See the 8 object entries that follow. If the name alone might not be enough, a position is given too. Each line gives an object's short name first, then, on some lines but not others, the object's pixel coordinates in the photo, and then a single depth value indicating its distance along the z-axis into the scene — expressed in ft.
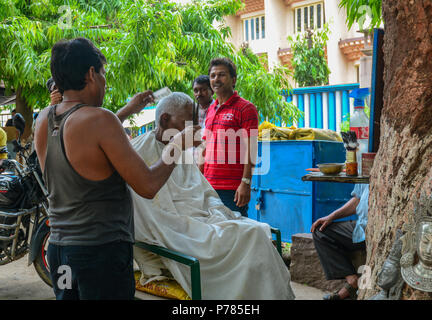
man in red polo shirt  10.78
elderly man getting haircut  7.71
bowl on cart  7.22
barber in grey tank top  4.91
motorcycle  11.42
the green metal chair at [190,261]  6.77
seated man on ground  9.82
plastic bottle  7.27
